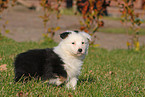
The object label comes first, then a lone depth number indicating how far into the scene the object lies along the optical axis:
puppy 7.10
